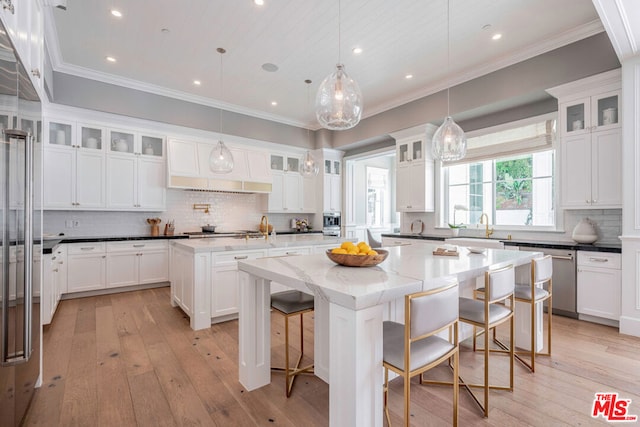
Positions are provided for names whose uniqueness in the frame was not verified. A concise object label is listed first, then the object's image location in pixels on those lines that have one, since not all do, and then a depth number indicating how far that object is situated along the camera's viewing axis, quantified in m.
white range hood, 5.07
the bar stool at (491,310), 1.82
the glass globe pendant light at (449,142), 2.80
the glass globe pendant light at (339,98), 2.21
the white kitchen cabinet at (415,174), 5.16
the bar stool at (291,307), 2.06
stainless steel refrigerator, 1.38
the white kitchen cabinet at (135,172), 4.69
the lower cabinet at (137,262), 4.50
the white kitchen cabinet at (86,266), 4.20
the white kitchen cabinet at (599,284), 3.10
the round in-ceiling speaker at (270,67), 4.23
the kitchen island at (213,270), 3.12
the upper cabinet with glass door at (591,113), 3.24
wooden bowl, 1.81
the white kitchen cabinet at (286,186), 6.45
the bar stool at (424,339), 1.33
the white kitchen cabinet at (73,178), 4.21
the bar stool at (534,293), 2.26
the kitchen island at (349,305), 1.27
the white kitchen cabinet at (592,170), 3.21
